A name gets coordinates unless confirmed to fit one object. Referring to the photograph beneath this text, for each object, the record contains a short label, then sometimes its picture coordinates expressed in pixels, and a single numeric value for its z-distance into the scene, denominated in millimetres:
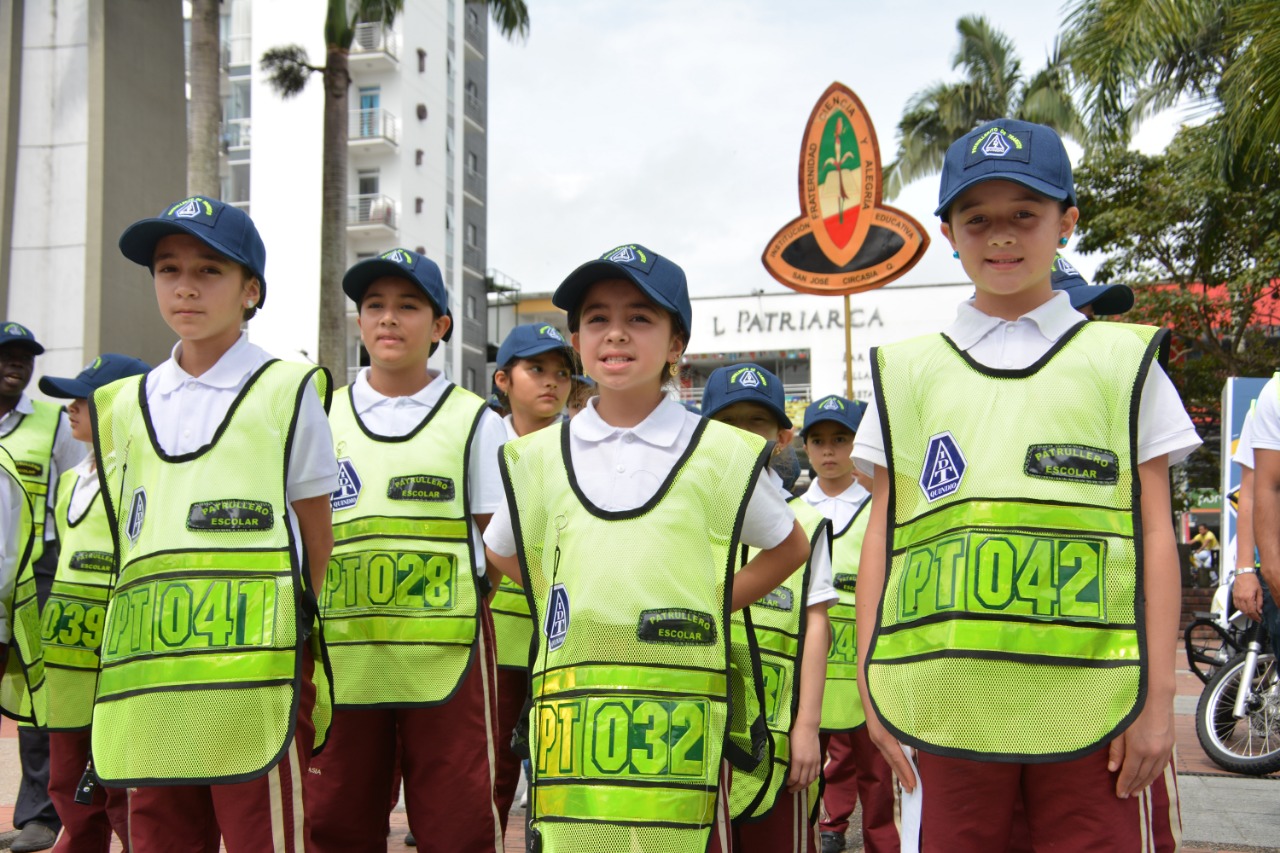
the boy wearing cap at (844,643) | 4941
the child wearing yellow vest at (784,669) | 3221
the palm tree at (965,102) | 28812
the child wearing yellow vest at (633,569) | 2652
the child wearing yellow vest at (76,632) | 4641
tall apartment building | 39312
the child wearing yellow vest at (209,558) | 2949
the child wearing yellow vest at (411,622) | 3777
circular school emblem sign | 10586
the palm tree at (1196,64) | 10250
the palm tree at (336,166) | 15891
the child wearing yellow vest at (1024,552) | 2430
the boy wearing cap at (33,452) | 5547
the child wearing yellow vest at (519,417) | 5281
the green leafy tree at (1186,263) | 17344
